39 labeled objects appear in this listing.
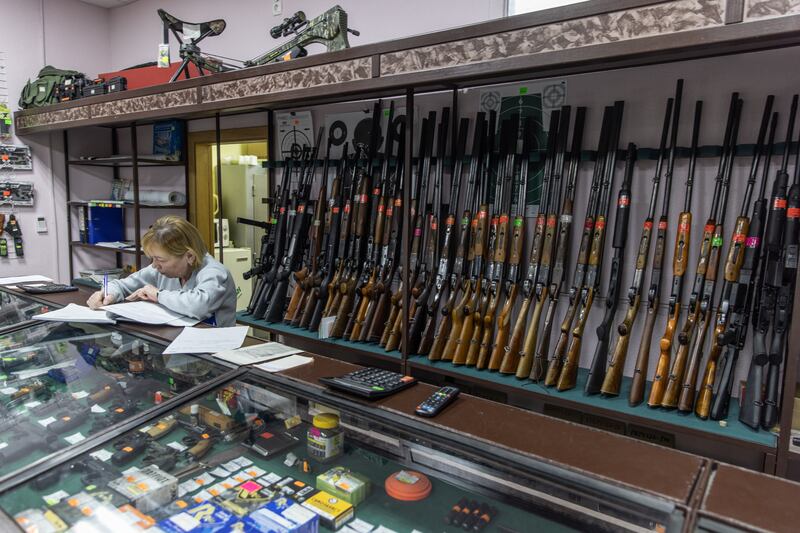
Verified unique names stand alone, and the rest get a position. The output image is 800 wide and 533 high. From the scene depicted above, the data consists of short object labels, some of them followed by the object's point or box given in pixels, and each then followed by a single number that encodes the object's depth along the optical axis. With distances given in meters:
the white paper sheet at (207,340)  1.41
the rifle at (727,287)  1.93
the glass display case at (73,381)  1.09
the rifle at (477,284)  2.49
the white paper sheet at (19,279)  2.45
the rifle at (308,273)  3.16
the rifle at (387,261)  2.81
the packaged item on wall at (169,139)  4.24
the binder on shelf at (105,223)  4.68
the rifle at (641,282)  2.13
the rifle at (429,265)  2.64
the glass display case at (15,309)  1.78
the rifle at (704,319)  1.96
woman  1.97
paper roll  4.26
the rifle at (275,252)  3.38
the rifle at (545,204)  2.42
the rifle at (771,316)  1.81
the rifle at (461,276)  2.53
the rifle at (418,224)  2.72
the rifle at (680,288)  2.01
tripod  3.27
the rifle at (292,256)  3.29
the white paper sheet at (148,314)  1.73
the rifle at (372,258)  2.86
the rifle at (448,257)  2.63
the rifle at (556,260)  2.37
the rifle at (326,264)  3.06
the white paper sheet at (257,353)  1.31
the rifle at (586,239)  2.31
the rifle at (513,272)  2.40
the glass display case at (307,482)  0.81
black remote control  0.98
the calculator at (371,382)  1.05
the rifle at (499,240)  2.46
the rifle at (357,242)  2.93
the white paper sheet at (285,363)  1.25
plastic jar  1.04
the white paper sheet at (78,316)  1.71
